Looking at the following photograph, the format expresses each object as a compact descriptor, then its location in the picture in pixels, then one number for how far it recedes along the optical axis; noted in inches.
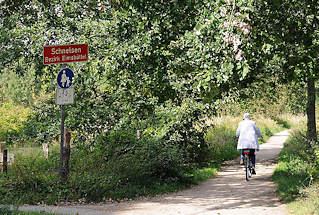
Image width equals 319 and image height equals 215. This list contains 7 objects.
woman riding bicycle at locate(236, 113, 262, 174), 971.9
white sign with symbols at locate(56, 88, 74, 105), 736.3
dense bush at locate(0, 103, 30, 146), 1997.9
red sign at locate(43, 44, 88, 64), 746.2
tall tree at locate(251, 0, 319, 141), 615.2
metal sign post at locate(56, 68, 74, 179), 737.6
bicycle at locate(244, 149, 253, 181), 979.3
